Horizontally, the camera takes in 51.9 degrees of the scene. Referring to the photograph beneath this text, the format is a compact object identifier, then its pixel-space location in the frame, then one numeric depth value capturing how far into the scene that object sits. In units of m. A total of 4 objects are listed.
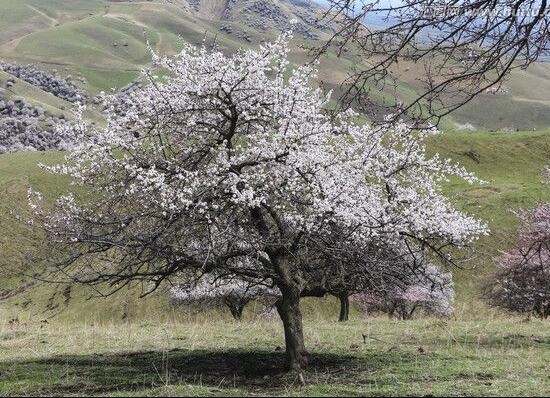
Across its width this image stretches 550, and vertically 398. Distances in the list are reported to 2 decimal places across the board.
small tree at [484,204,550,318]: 30.34
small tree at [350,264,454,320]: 33.47
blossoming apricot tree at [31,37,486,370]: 11.00
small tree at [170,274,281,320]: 29.65
